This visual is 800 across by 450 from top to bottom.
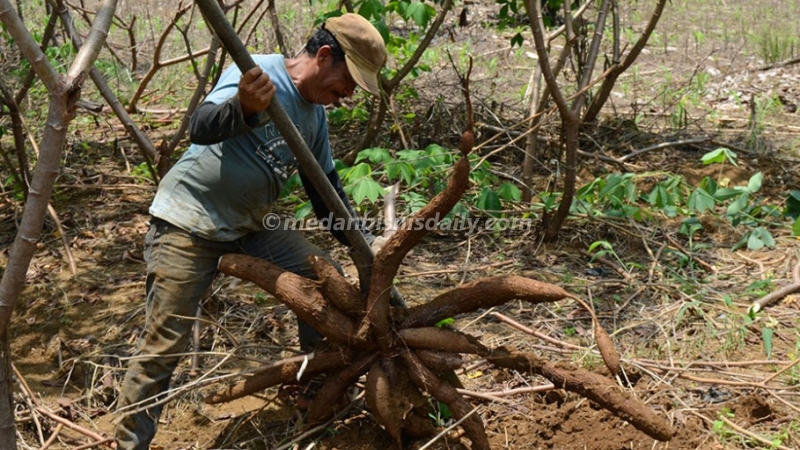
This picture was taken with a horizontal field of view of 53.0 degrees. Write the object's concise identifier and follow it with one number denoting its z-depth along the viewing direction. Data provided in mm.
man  2729
